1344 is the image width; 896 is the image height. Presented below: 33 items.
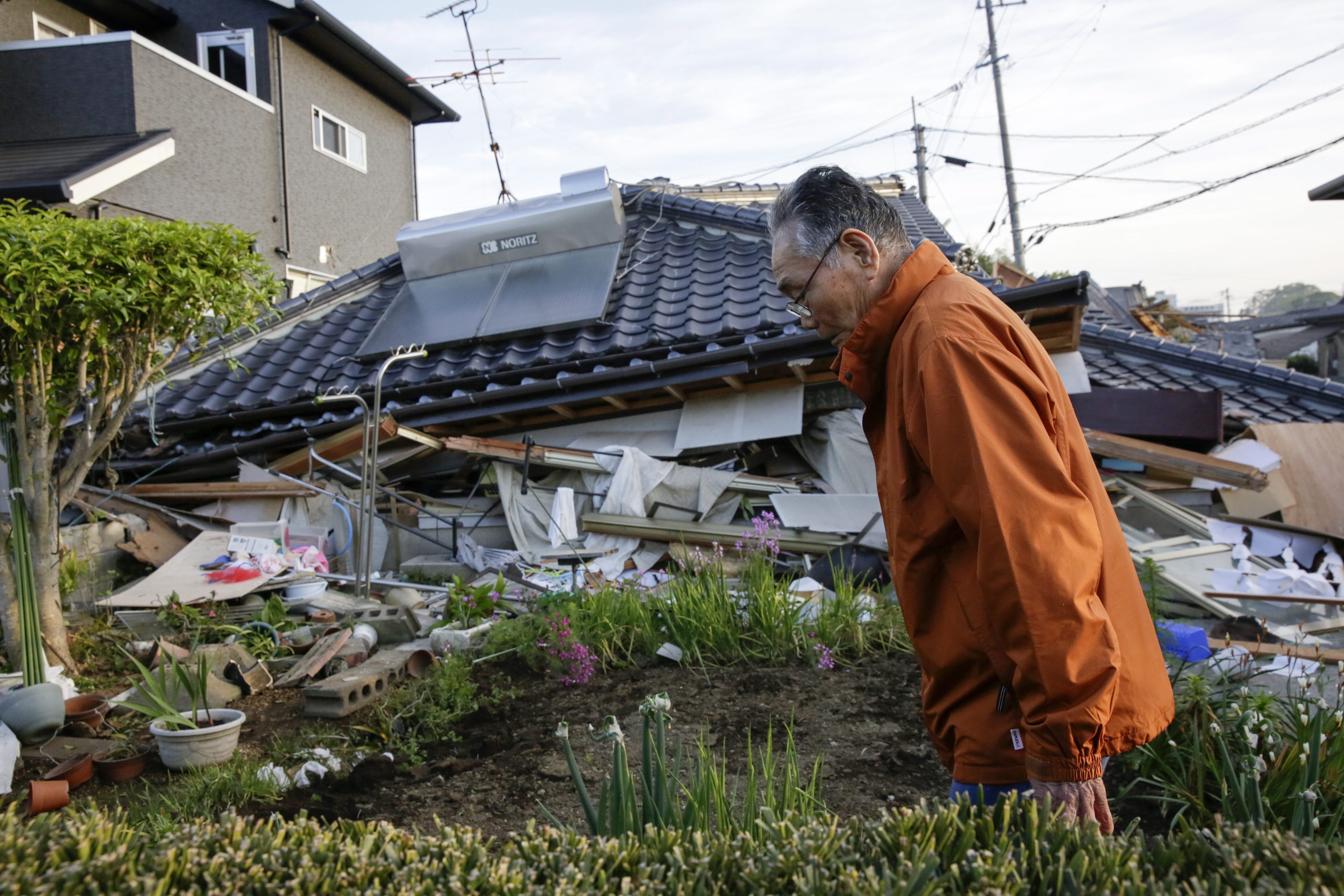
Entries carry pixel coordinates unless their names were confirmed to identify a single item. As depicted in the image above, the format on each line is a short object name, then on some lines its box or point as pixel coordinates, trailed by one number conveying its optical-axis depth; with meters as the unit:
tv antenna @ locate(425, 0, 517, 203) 11.01
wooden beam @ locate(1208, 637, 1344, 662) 3.88
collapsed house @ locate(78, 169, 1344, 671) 7.15
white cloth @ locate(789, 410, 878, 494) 7.19
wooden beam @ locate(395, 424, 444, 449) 7.35
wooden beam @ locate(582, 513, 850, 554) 6.90
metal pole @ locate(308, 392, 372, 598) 6.21
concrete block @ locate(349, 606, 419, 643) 5.62
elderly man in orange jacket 1.50
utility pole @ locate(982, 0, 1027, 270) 25.14
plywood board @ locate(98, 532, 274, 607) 6.11
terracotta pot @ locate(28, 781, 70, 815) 3.23
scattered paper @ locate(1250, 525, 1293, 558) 7.18
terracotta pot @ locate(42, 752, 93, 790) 3.61
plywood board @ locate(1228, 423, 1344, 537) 7.76
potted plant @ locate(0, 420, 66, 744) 4.06
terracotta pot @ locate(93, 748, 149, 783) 3.75
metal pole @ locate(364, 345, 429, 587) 6.20
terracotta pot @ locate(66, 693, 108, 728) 4.39
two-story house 13.03
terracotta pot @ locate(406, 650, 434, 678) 4.81
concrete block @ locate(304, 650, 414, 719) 4.19
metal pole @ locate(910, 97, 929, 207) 30.50
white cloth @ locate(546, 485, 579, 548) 7.24
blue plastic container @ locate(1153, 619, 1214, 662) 3.52
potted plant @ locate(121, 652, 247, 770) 3.71
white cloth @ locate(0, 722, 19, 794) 3.54
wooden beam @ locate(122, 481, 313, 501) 7.50
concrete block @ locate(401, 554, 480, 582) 7.38
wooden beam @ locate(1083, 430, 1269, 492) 7.43
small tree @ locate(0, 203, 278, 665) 4.52
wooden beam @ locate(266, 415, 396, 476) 7.60
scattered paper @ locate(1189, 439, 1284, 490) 7.63
